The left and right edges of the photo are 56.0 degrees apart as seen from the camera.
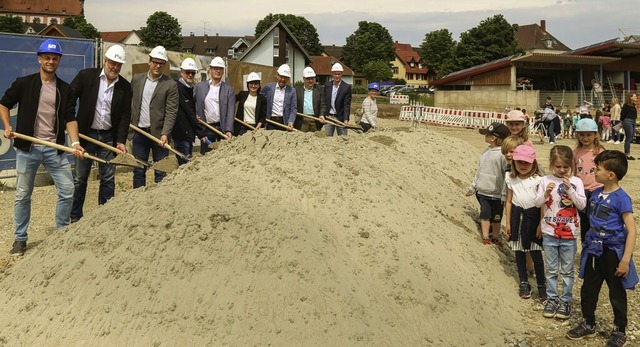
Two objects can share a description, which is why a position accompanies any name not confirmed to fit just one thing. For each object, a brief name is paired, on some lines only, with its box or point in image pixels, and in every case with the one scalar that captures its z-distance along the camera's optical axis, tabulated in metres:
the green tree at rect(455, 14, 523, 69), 52.25
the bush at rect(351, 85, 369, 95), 61.19
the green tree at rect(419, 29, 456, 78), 74.56
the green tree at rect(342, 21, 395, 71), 80.19
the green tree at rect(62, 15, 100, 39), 71.19
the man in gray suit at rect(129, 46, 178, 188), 6.57
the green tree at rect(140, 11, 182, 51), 72.00
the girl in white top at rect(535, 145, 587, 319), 4.70
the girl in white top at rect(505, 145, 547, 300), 5.03
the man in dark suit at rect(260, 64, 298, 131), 8.55
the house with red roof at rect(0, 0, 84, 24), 97.01
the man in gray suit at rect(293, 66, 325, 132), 9.46
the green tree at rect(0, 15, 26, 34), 64.06
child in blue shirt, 4.24
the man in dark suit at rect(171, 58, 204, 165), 7.08
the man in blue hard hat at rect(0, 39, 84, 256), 5.43
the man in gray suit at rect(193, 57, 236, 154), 7.52
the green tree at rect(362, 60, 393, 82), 72.56
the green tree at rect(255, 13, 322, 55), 78.94
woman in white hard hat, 8.02
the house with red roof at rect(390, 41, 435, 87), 98.53
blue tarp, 8.96
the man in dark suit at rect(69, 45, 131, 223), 5.92
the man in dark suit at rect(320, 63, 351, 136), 9.70
